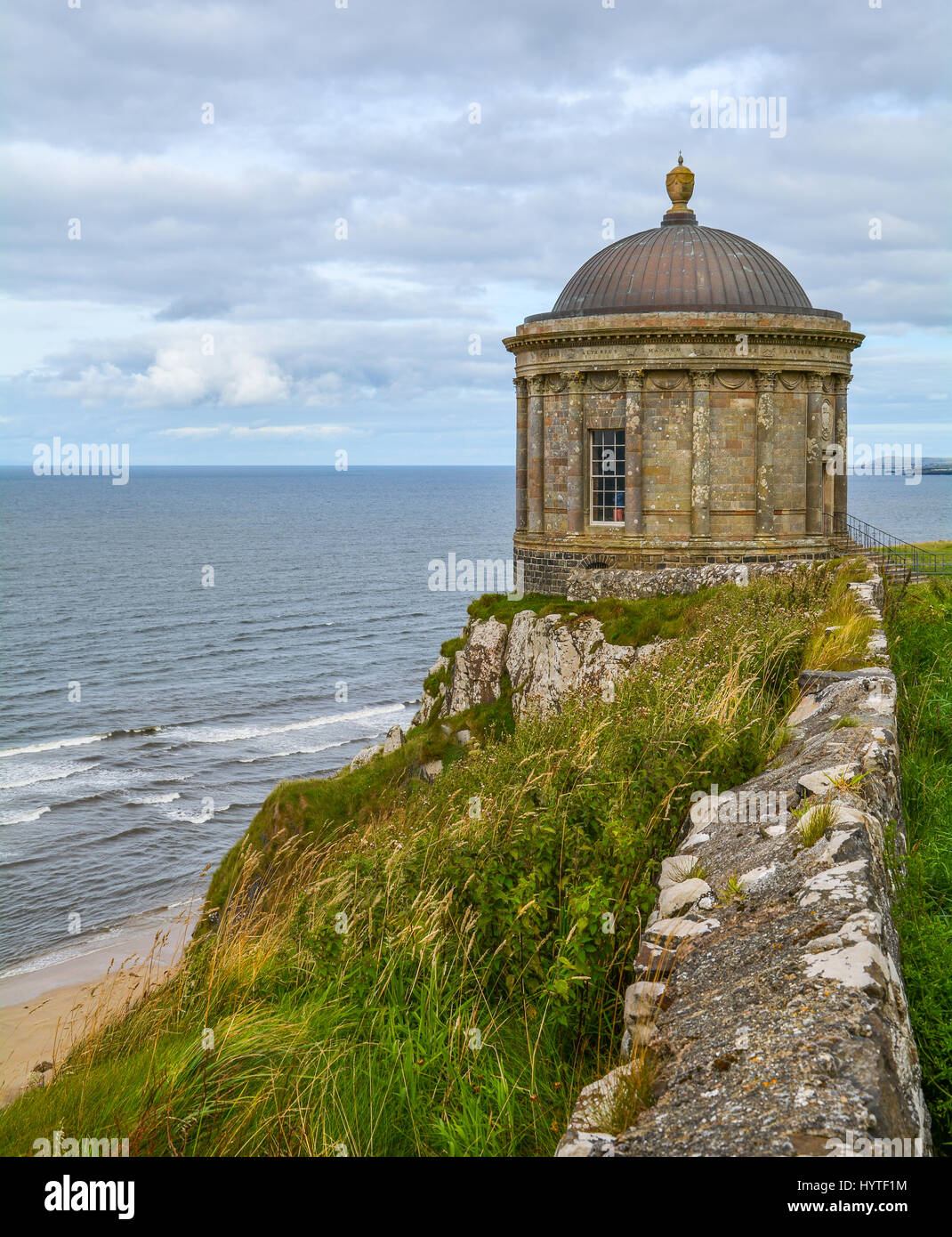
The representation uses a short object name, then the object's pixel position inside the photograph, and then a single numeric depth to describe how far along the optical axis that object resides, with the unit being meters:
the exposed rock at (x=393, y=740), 25.39
